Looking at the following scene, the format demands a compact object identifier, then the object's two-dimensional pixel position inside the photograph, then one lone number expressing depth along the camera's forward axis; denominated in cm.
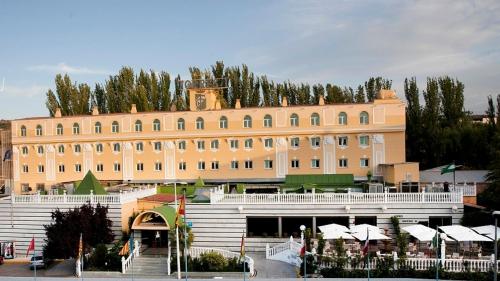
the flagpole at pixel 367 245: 2398
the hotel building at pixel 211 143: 4522
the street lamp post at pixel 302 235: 2947
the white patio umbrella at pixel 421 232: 2630
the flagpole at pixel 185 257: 2705
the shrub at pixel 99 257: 2995
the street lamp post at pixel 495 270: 2160
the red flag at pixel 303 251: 2480
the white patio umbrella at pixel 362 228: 2797
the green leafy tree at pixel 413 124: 5756
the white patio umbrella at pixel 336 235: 2753
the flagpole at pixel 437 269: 2338
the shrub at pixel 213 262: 2822
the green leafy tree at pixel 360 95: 6628
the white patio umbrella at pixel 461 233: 2535
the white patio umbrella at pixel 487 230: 2589
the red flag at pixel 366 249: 2396
